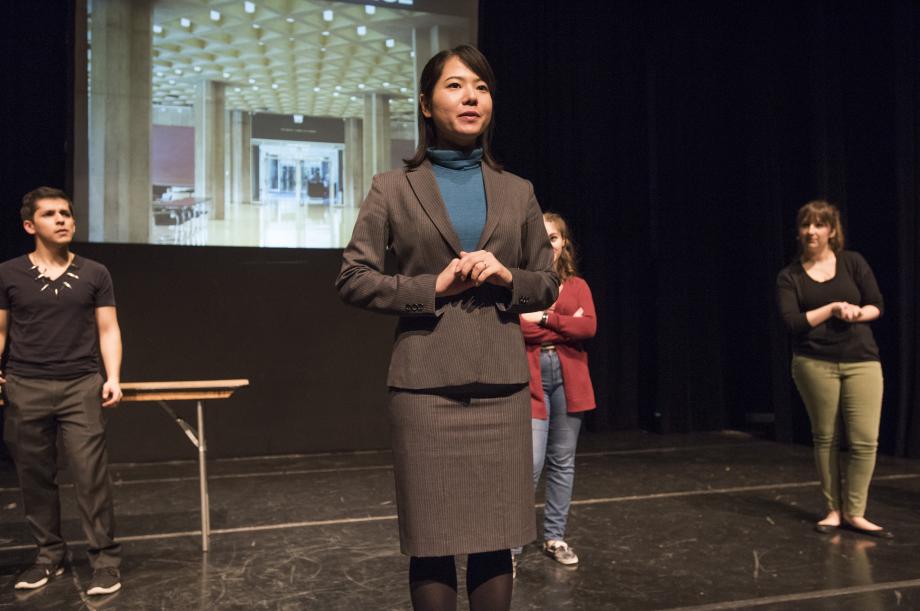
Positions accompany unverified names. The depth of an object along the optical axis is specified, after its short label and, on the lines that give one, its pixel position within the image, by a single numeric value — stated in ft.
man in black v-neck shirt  9.44
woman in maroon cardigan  9.62
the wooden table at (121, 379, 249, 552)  10.69
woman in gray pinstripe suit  4.83
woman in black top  11.01
